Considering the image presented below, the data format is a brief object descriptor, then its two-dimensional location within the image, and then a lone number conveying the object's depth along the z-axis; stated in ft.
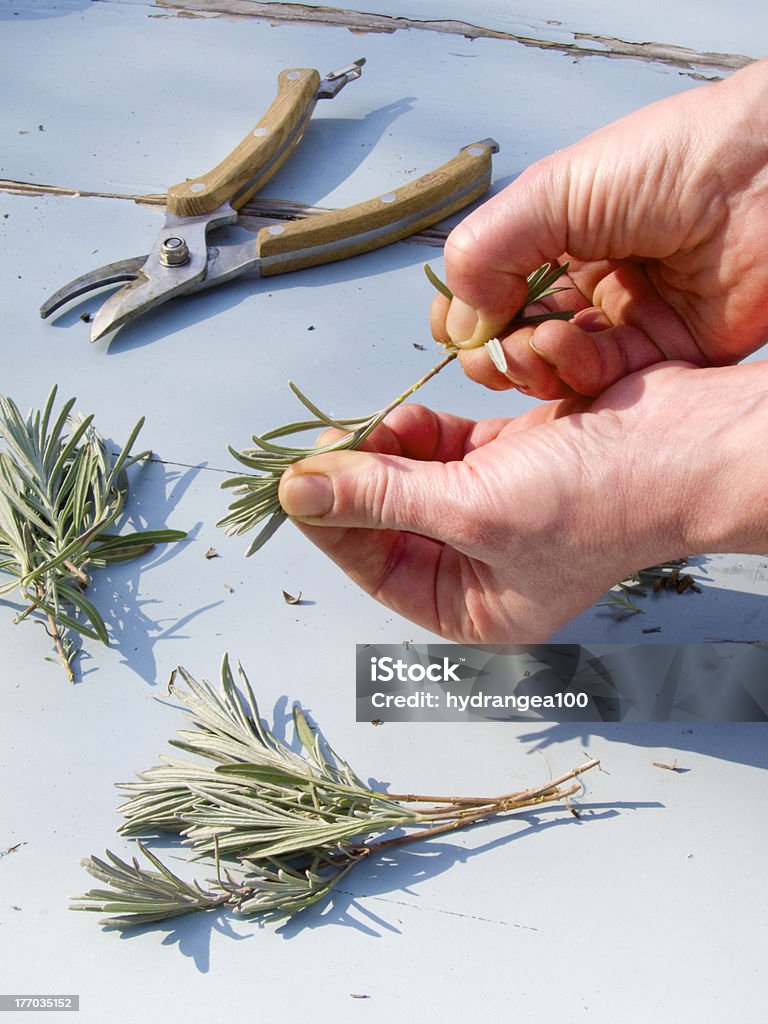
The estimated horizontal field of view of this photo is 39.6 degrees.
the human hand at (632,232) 1.07
